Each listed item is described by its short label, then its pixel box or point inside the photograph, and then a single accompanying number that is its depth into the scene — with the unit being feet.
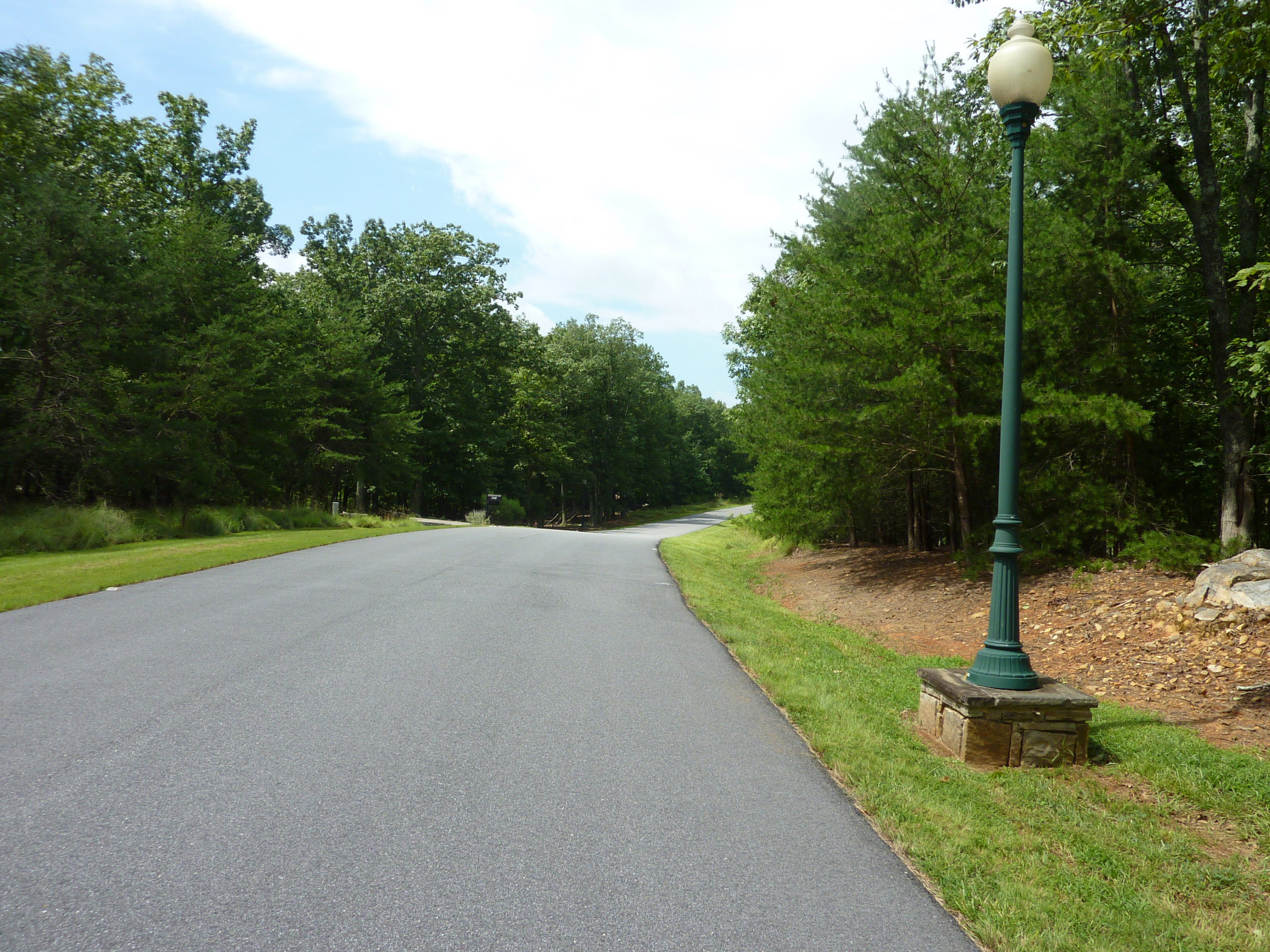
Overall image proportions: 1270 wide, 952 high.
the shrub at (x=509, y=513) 145.59
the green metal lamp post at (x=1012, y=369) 17.62
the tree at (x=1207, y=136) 30.99
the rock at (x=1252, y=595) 27.32
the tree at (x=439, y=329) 136.77
